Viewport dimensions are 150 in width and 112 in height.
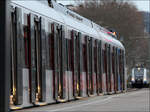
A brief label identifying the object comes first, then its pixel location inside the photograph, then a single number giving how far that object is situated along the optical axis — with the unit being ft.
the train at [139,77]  279.24
